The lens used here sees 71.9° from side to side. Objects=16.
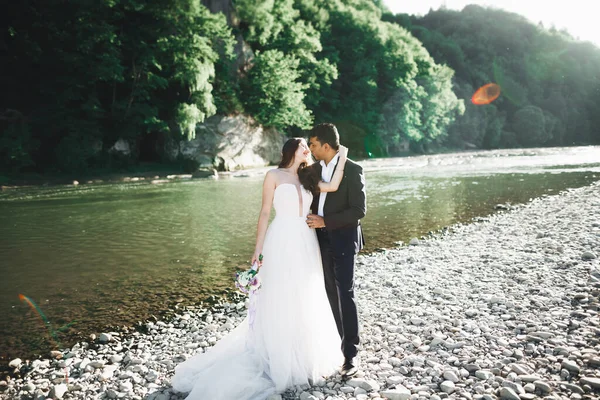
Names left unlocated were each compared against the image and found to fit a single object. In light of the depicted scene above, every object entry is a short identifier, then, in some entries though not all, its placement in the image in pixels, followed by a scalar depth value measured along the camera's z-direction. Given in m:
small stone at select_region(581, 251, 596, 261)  7.73
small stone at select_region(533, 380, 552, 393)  3.52
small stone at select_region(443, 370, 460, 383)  3.87
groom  4.10
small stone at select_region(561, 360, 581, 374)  3.77
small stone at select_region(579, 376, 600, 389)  3.49
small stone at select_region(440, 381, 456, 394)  3.70
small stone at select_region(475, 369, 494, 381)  3.84
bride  4.06
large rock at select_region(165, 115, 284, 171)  37.62
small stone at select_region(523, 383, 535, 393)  3.55
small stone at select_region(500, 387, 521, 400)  3.45
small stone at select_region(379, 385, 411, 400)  3.65
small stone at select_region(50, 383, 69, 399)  4.23
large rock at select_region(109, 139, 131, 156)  34.66
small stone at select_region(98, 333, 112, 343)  5.71
